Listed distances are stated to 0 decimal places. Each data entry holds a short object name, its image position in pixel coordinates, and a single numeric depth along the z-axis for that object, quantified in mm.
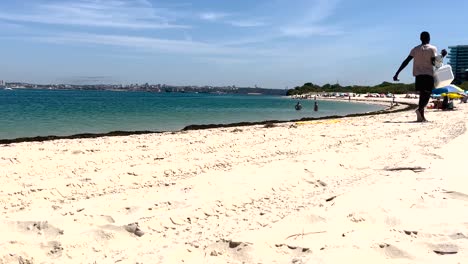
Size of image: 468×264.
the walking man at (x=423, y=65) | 10852
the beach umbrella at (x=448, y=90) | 19914
